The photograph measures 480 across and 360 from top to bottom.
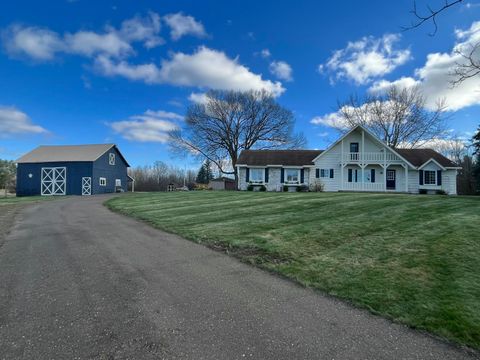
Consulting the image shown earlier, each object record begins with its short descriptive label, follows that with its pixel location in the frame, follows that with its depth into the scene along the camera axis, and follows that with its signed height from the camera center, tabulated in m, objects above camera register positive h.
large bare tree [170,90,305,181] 41.34 +8.42
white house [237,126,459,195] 27.14 +1.36
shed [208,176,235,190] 41.66 -0.13
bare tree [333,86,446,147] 35.41 +7.93
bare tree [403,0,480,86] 5.75 +2.30
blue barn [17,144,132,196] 34.78 +1.45
